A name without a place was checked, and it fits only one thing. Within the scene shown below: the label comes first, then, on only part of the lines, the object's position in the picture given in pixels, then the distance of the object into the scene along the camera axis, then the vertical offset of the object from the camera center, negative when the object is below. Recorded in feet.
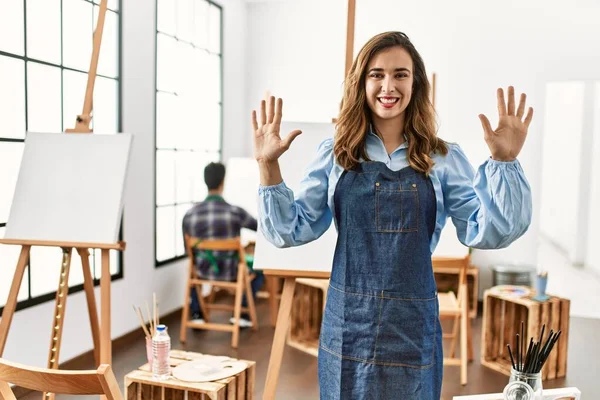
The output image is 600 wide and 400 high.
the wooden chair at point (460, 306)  11.94 -2.73
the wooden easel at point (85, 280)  8.82 -1.81
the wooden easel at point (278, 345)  7.51 -2.21
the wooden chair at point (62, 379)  4.73 -1.73
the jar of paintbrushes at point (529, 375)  5.38 -1.80
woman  5.27 -0.43
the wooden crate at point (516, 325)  12.29 -3.19
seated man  14.52 -1.47
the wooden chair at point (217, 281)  14.23 -2.85
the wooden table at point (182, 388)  7.73 -2.93
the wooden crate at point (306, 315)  14.10 -3.46
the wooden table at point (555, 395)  5.98 -2.21
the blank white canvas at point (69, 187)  9.28 -0.45
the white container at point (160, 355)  7.95 -2.52
